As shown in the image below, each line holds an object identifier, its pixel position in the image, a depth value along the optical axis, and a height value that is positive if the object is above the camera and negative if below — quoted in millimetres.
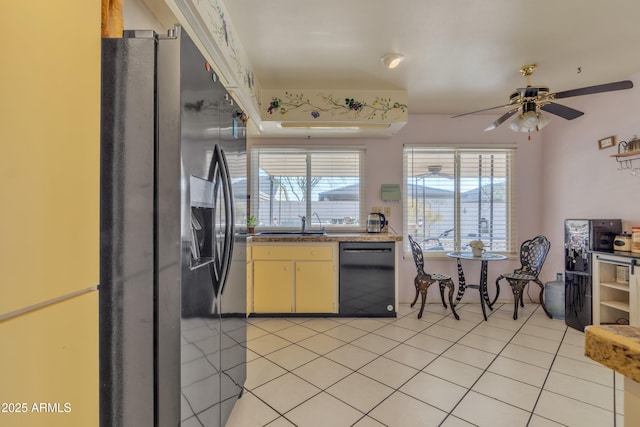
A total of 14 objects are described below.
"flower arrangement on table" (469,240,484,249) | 3523 -393
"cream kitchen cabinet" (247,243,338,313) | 3354 -767
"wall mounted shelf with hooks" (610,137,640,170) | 2779 +588
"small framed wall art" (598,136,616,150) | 3064 +776
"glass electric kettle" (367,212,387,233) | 3861 -137
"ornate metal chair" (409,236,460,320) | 3374 -797
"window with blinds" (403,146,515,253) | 4070 +228
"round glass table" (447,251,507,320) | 3354 -796
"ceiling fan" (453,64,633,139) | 2395 +940
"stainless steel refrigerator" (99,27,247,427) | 941 -58
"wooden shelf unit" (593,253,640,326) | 2799 -785
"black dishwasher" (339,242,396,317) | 3365 -765
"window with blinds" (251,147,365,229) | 4125 +358
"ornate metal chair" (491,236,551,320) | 3379 -689
